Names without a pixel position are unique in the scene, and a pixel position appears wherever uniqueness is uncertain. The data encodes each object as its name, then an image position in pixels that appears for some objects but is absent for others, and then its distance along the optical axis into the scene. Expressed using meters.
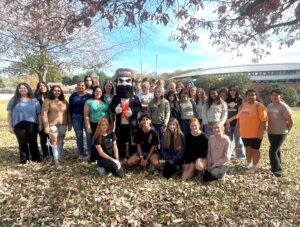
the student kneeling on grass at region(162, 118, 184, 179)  4.40
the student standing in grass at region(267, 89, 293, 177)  4.50
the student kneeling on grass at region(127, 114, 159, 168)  4.62
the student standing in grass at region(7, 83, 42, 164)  4.89
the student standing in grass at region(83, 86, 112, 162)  4.76
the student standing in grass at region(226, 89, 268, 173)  4.57
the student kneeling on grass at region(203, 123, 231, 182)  4.23
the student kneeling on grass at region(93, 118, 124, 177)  4.38
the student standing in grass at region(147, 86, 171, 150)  4.76
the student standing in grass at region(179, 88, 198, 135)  5.03
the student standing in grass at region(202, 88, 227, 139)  5.01
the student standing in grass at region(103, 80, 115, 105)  5.07
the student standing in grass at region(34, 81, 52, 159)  5.23
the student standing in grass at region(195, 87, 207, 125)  5.34
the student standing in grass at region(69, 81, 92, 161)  4.98
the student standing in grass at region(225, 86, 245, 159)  5.41
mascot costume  4.81
